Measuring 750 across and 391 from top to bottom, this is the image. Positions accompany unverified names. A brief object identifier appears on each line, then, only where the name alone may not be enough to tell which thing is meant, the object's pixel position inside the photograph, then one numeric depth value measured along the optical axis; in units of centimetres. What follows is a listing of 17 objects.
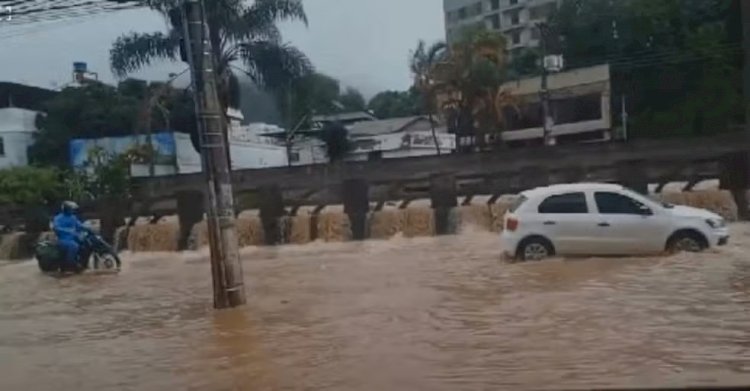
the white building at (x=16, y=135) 4062
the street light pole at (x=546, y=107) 3943
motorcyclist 1895
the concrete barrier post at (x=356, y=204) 2489
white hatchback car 1513
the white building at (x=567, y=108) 4297
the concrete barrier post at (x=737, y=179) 2170
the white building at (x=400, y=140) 4525
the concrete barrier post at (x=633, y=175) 2356
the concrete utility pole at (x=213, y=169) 1292
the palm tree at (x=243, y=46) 3262
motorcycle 1942
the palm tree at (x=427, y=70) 4294
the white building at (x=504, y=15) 6081
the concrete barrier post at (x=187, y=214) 2666
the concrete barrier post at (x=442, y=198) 2398
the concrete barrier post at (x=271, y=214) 2583
